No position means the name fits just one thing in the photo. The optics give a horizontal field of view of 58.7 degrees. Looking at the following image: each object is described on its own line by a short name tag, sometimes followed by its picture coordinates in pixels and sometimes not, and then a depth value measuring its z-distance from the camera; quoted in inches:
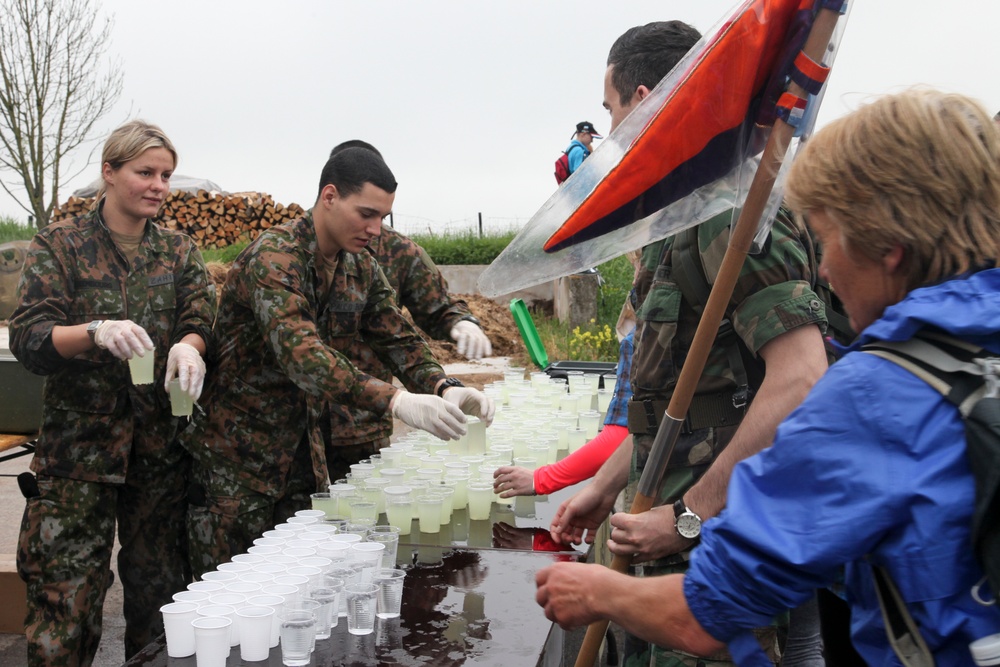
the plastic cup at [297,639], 79.7
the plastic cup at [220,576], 88.9
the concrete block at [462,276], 678.5
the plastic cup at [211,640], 76.8
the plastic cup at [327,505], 123.0
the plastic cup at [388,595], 91.4
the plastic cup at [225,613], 80.0
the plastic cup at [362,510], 118.1
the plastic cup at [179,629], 78.5
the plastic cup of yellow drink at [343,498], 122.3
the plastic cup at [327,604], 85.2
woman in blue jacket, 47.2
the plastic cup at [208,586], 85.7
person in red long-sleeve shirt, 128.5
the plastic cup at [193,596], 83.0
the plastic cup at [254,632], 79.5
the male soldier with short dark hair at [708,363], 80.4
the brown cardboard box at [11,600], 175.0
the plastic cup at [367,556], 93.7
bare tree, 740.0
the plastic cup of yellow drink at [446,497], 126.3
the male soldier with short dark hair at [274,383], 139.6
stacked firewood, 653.3
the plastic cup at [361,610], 87.3
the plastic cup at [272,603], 81.7
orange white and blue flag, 76.8
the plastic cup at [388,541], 102.3
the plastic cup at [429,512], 123.6
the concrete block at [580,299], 509.4
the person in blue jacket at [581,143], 364.2
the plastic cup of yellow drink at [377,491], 124.2
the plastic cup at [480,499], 131.2
